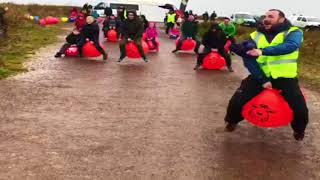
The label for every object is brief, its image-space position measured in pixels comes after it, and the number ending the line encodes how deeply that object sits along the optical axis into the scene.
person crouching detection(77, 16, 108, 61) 12.90
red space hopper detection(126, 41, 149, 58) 12.65
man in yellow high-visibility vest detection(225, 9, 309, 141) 5.17
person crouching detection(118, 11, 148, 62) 12.62
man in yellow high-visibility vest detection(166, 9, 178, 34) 26.02
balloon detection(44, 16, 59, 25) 31.13
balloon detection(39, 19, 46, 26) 29.49
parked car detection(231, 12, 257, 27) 40.54
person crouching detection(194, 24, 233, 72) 11.66
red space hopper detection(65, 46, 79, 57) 13.06
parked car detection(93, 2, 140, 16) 35.76
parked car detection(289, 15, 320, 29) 40.22
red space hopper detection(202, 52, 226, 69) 11.99
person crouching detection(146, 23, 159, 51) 16.27
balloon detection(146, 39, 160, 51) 16.22
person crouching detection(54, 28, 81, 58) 13.18
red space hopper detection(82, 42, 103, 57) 12.95
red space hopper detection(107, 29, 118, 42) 20.01
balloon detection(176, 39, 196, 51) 16.39
